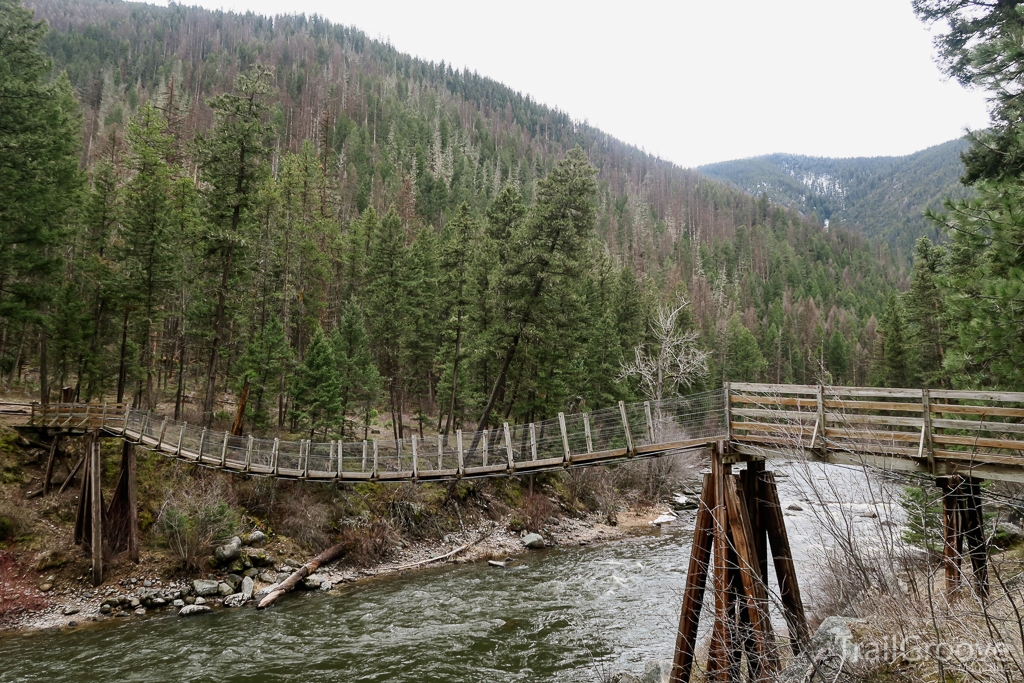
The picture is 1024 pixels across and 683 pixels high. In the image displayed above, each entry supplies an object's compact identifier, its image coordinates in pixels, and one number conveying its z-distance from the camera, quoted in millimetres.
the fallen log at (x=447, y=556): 18344
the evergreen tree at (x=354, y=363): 27641
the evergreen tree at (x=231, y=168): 20109
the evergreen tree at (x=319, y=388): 22156
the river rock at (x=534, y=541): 21156
